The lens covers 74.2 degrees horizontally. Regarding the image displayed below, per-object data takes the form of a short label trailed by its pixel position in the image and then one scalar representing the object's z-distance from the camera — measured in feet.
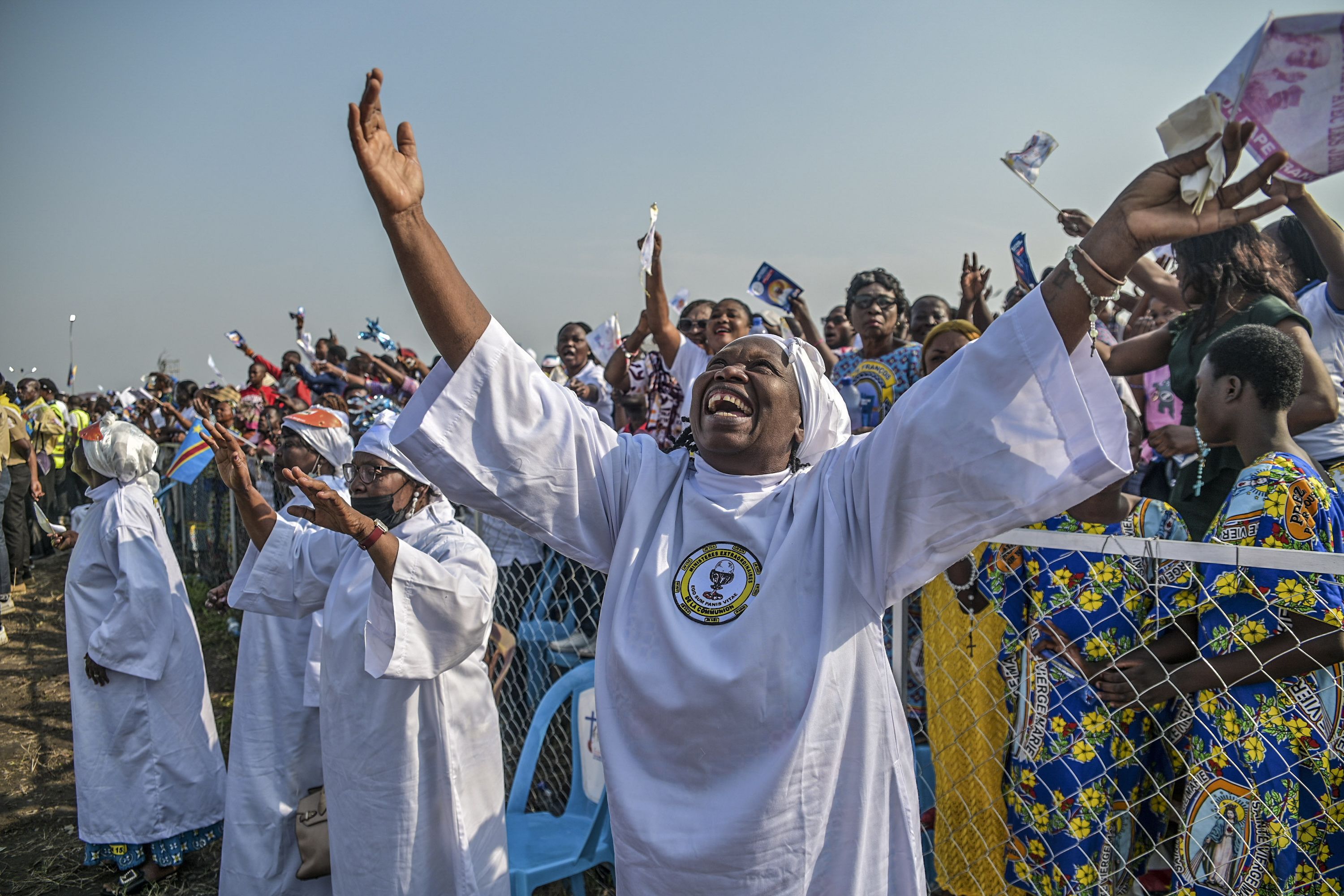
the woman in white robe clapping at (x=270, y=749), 14.12
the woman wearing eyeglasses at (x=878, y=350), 17.11
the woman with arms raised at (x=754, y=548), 5.48
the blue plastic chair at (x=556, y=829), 12.16
